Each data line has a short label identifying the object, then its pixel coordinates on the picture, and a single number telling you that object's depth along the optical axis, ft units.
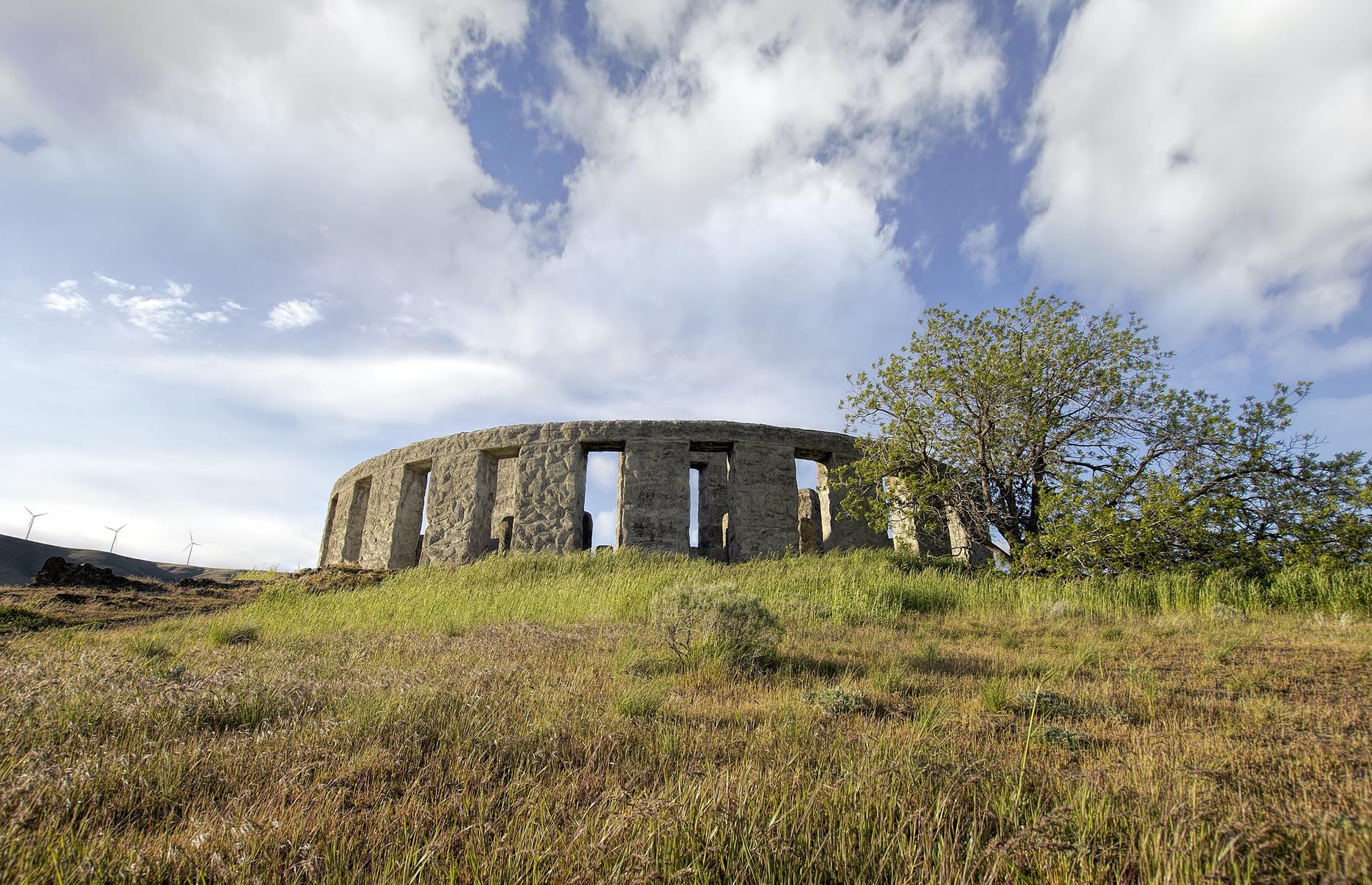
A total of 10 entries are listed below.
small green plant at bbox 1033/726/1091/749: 11.58
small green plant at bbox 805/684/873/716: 13.32
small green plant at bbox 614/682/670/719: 12.63
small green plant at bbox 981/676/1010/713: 13.81
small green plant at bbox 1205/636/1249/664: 18.86
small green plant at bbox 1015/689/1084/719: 13.66
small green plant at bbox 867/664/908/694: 15.35
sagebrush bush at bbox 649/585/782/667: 18.07
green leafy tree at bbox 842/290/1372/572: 30.27
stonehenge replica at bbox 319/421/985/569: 45.91
